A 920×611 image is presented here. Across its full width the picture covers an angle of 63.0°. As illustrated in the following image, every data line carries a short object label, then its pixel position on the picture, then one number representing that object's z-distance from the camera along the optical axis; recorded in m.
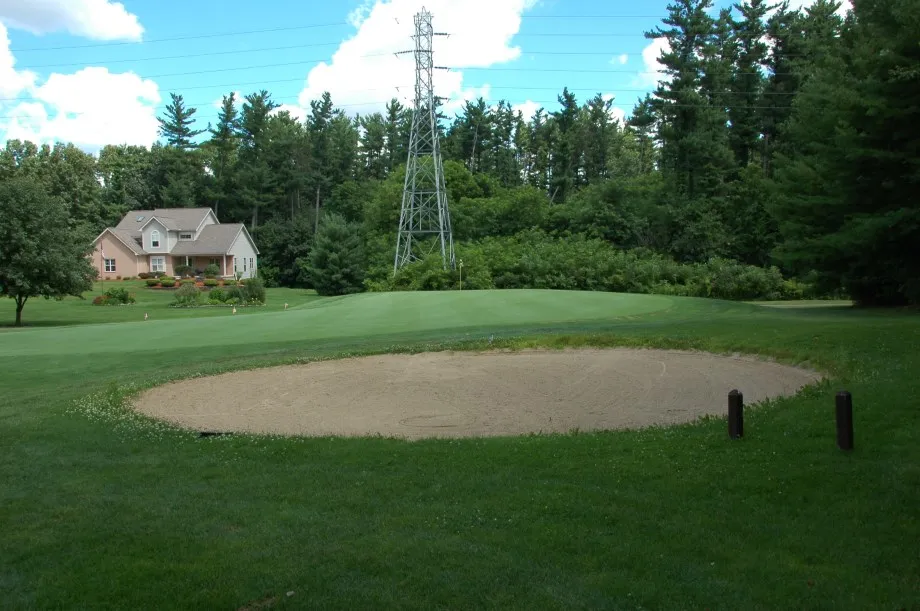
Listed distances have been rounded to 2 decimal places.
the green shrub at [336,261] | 60.97
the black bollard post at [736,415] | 8.61
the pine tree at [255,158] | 90.12
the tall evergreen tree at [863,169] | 22.97
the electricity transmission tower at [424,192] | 52.78
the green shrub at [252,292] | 49.19
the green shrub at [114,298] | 51.06
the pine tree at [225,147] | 92.44
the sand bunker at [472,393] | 11.64
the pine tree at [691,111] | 61.91
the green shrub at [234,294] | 49.31
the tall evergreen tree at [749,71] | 65.00
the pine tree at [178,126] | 98.88
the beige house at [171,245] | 74.50
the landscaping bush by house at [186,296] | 48.47
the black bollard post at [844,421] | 7.68
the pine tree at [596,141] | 85.69
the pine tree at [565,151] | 83.19
